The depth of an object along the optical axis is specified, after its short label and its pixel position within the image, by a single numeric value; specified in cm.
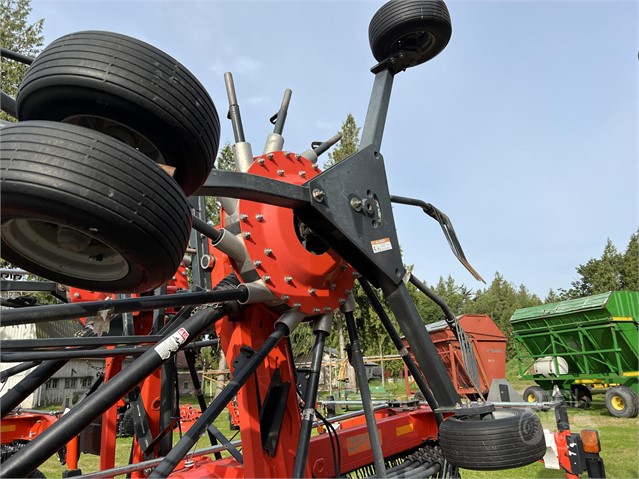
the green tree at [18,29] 1639
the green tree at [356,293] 2127
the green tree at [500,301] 6009
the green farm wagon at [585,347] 1147
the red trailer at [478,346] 1103
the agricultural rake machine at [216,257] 133
